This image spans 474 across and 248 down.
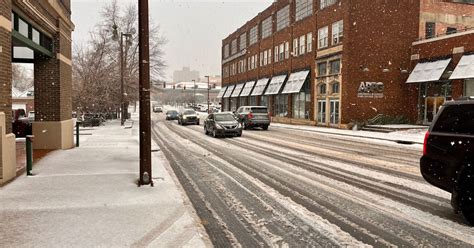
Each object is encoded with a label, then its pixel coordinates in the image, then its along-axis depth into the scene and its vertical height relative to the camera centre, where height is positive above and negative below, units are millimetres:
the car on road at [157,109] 88412 +122
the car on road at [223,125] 21844 -859
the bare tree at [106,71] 33878 +3953
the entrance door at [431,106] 28484 +446
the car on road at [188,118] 36406 -756
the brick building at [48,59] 10109 +1818
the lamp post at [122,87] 30422 +1932
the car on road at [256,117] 29188 -511
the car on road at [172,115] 49003 -642
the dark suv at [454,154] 5453 -658
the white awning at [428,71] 26802 +3038
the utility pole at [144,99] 7684 +227
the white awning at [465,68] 24031 +2855
